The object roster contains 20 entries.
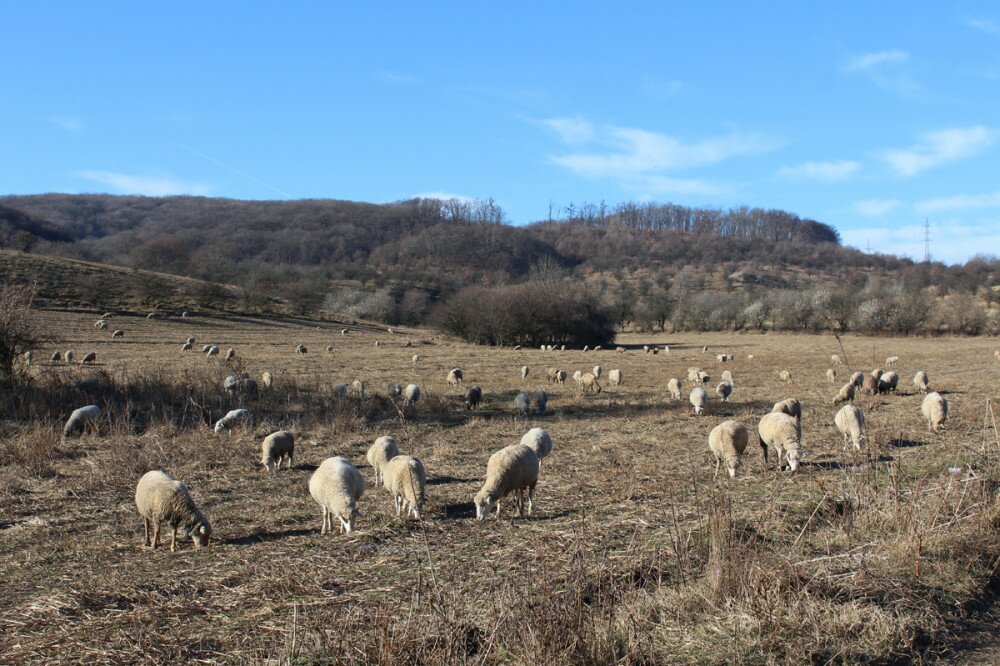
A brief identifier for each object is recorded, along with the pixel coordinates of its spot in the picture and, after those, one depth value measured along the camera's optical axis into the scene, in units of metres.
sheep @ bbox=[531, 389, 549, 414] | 17.92
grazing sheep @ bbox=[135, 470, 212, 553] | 7.47
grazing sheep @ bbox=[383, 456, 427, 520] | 8.14
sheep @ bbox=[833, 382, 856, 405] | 18.81
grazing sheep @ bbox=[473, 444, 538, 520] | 8.09
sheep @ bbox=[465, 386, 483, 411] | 18.19
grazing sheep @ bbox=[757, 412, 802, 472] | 10.14
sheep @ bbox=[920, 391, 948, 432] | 13.12
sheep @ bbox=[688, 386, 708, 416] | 17.08
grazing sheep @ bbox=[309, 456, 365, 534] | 7.77
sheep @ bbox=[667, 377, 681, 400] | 20.86
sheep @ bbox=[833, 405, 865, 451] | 11.28
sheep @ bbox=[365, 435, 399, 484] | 10.30
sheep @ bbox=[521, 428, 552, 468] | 10.67
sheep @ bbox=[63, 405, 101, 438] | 13.67
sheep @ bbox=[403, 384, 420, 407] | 17.62
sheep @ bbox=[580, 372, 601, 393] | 23.41
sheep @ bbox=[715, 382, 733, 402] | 20.72
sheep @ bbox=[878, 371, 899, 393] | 21.50
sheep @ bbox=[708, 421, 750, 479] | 9.90
